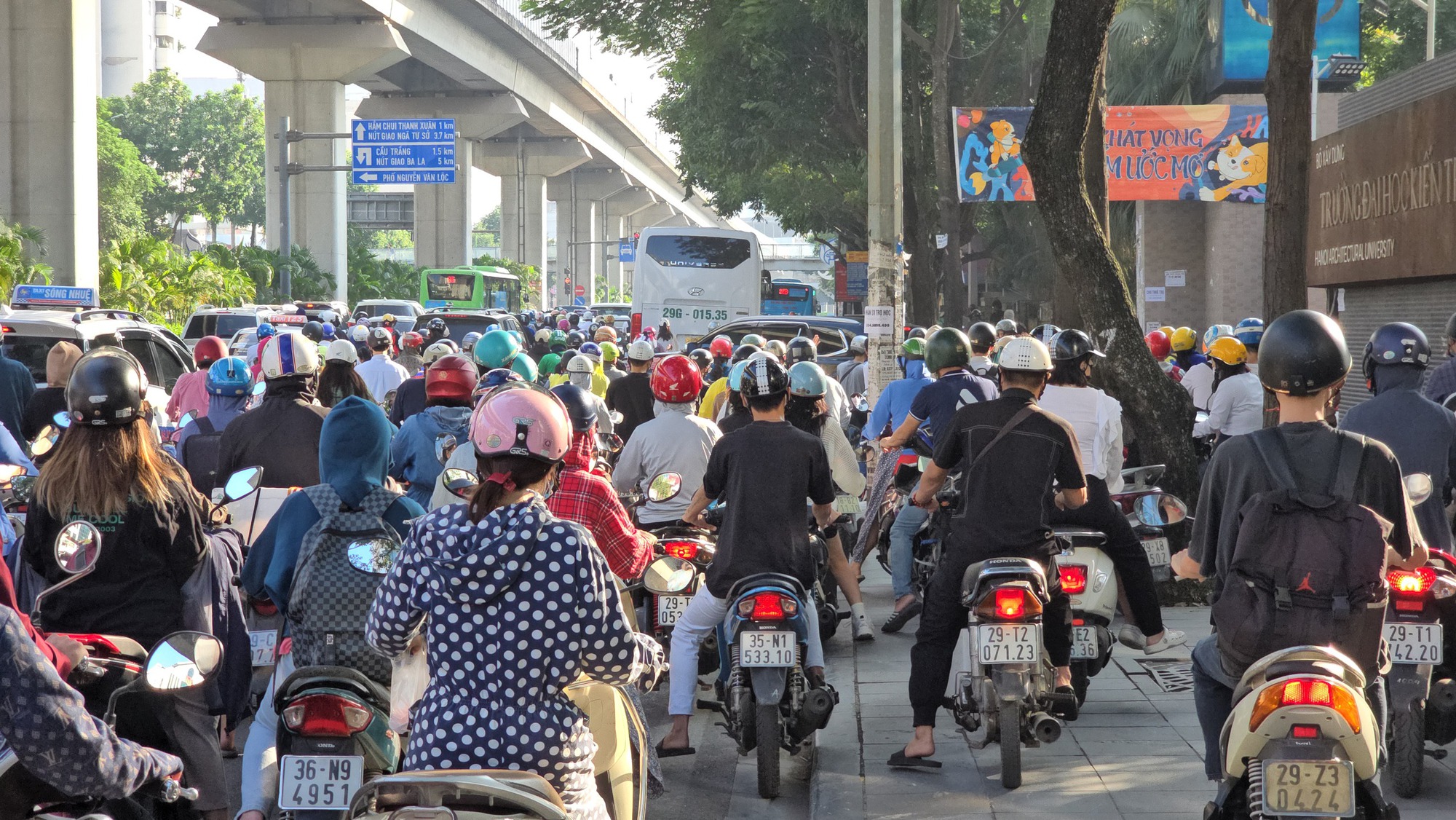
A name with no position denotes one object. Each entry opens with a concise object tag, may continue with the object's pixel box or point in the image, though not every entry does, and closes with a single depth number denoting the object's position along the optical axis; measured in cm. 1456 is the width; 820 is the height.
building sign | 1316
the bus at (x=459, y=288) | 6016
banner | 2652
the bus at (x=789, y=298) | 6319
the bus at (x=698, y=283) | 3628
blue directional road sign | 4712
